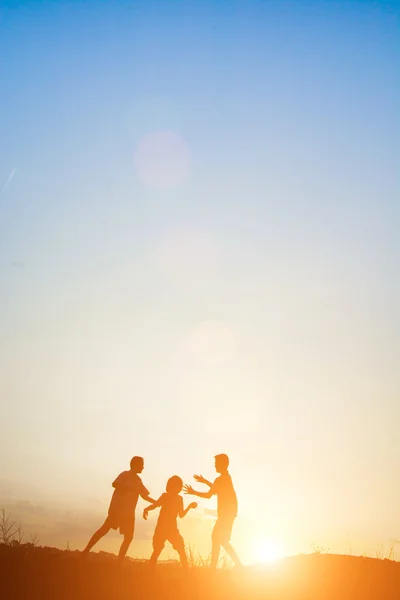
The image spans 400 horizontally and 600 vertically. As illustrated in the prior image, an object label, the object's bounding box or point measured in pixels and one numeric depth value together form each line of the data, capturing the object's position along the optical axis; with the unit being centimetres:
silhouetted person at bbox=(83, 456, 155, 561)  1273
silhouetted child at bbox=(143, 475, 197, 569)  1259
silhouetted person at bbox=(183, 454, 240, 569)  1273
